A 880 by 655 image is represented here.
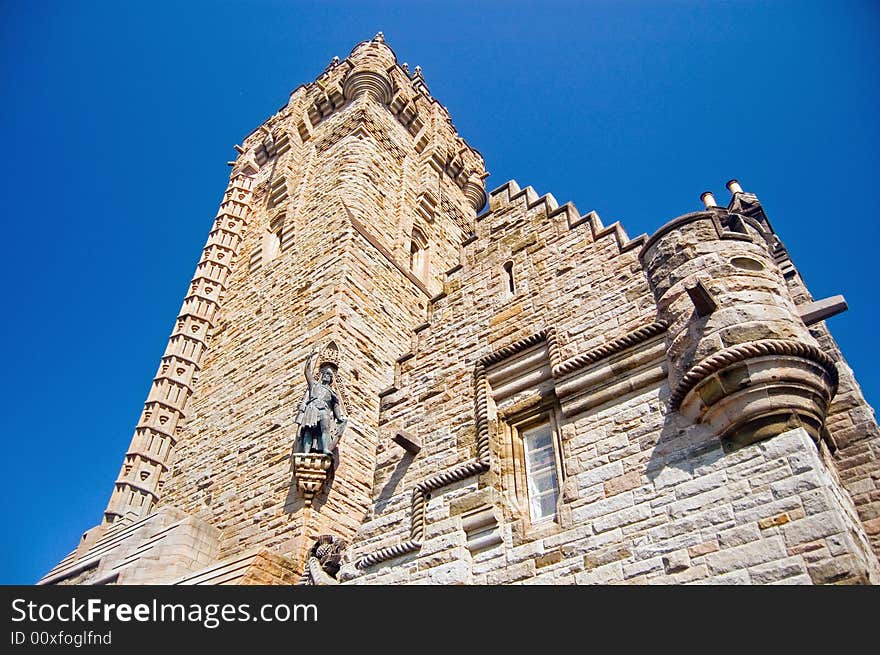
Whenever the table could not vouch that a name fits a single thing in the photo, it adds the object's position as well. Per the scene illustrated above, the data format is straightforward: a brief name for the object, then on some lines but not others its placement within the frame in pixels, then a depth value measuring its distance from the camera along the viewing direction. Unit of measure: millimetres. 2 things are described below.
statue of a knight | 11750
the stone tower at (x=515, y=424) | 5895
